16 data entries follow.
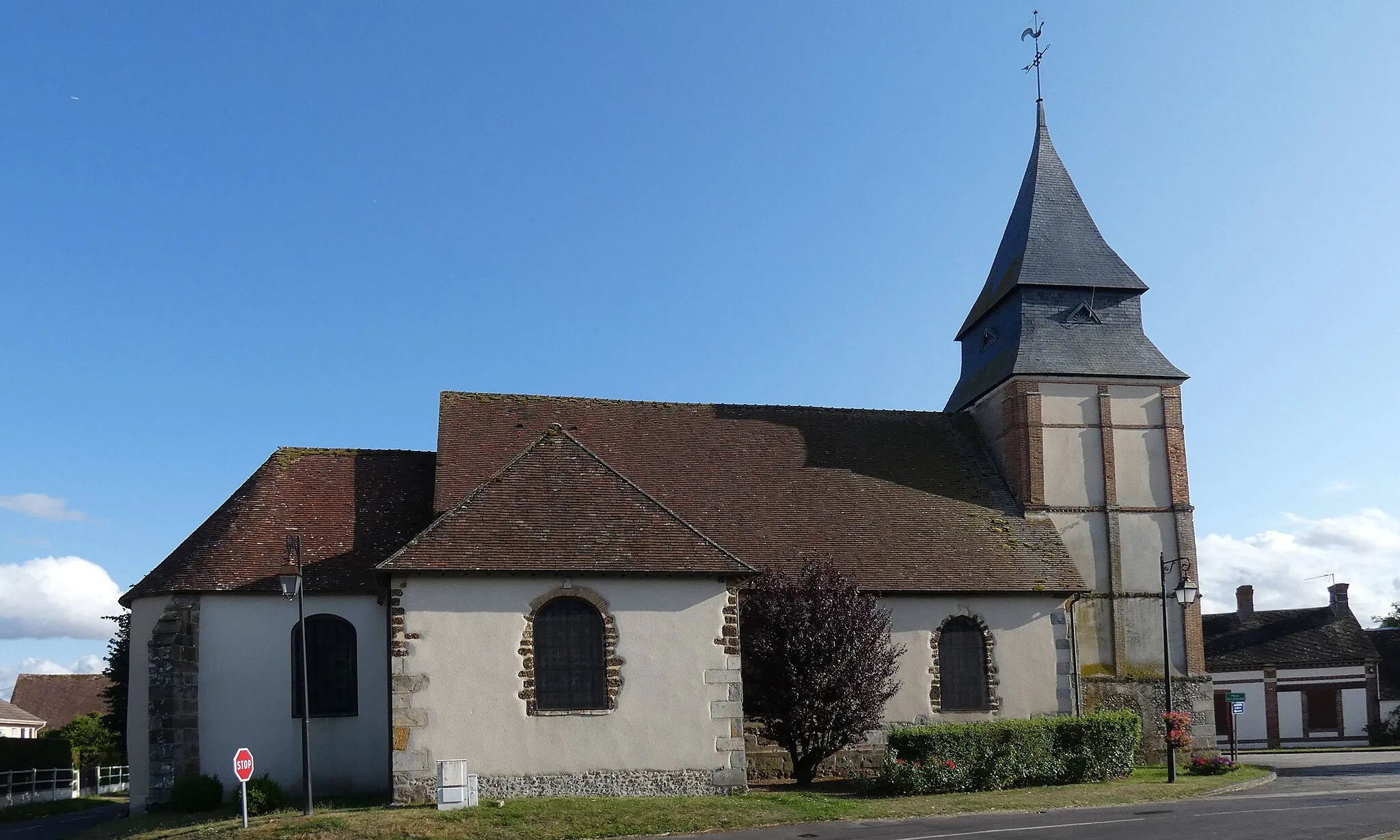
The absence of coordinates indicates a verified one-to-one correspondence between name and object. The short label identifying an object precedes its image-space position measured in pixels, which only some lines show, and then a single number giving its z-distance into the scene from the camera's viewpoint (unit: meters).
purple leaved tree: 19.56
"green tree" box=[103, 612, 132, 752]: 32.78
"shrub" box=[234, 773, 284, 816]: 17.30
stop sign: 15.13
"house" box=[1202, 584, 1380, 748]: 38.72
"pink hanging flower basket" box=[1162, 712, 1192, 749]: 21.16
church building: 17.47
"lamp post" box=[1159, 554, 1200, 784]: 20.86
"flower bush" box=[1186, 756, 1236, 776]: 22.09
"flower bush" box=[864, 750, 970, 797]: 18.36
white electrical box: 15.78
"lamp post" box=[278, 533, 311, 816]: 15.95
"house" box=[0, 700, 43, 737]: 48.03
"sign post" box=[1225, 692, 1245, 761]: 31.03
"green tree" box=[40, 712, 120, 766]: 41.19
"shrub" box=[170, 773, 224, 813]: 18.20
